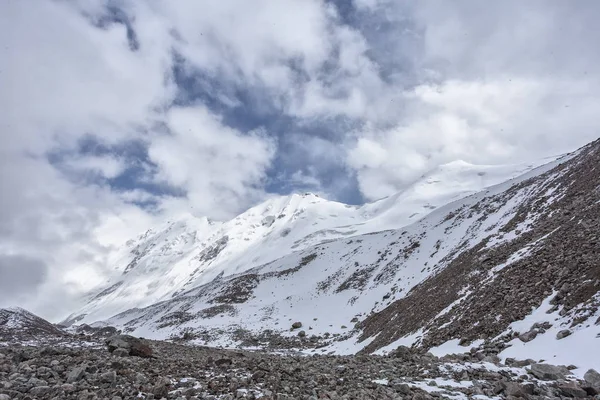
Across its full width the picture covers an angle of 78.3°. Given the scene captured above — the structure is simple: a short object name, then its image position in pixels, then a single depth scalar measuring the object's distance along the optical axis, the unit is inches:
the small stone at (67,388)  326.6
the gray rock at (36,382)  340.2
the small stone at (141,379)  365.7
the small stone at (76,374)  362.0
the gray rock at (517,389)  358.0
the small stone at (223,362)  504.1
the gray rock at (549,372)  409.1
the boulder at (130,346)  567.2
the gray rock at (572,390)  355.3
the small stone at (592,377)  371.6
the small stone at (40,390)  316.5
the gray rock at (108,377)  360.8
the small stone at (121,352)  547.2
